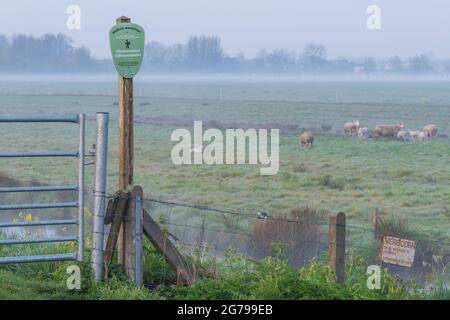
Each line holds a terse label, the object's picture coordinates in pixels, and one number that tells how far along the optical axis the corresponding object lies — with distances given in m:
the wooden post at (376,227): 17.84
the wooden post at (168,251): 10.14
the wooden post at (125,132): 10.30
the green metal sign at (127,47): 10.20
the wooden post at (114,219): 10.01
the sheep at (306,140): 39.59
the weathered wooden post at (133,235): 9.87
